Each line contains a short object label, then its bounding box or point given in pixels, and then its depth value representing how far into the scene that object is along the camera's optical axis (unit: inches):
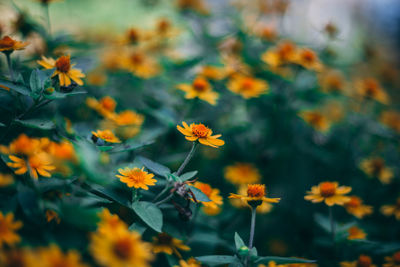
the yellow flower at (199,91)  33.8
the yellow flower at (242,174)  36.0
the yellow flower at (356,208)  33.0
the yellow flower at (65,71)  30.2
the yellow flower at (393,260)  30.8
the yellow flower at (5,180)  28.7
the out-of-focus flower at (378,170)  36.4
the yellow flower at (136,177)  28.9
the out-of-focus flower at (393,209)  33.6
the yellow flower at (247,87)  35.5
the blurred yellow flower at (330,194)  31.1
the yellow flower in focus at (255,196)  29.6
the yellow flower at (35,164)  28.2
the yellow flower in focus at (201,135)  30.0
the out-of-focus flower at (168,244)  29.8
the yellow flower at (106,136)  29.6
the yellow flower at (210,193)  30.0
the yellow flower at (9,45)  29.9
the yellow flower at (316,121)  37.2
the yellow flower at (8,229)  27.1
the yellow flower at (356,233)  31.7
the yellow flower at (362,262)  30.3
